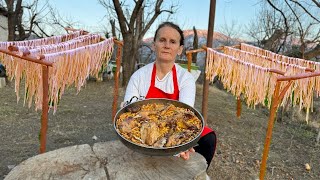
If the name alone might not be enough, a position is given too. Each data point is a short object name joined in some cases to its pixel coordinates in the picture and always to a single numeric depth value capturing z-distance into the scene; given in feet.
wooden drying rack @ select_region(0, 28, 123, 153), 4.65
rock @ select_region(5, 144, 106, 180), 3.73
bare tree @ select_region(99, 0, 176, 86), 17.60
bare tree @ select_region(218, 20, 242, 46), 35.80
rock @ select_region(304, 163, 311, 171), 8.55
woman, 4.87
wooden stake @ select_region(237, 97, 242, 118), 9.79
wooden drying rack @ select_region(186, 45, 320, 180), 5.56
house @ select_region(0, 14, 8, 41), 27.56
